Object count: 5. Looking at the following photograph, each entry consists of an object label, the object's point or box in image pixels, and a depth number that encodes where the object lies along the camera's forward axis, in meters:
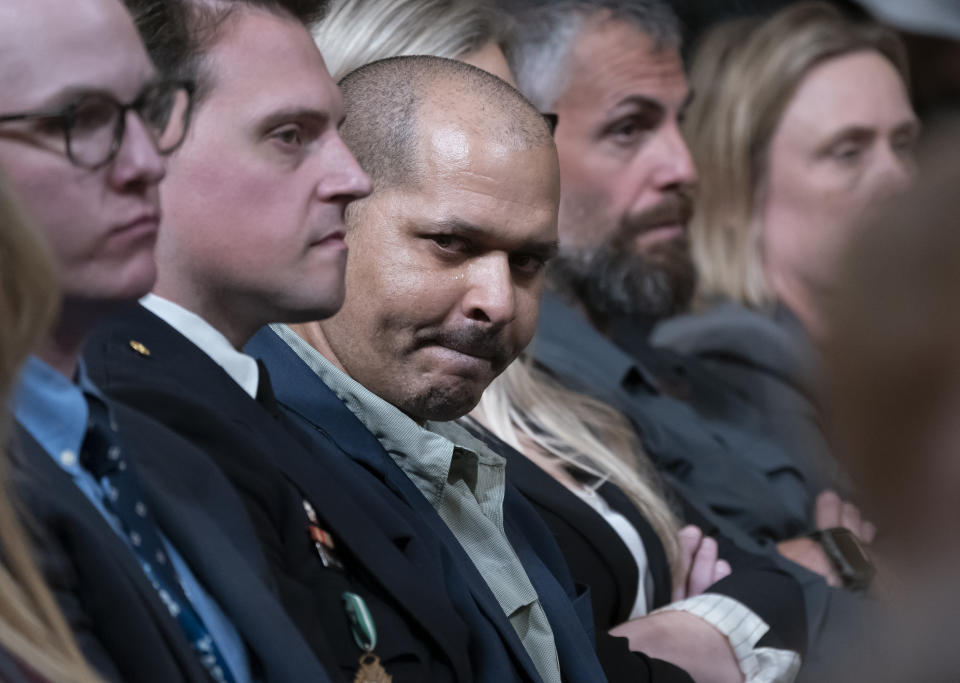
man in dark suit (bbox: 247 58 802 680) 4.26
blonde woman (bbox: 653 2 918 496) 6.16
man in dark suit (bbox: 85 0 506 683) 4.07
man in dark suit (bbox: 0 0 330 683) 3.94
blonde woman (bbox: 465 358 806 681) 4.49
